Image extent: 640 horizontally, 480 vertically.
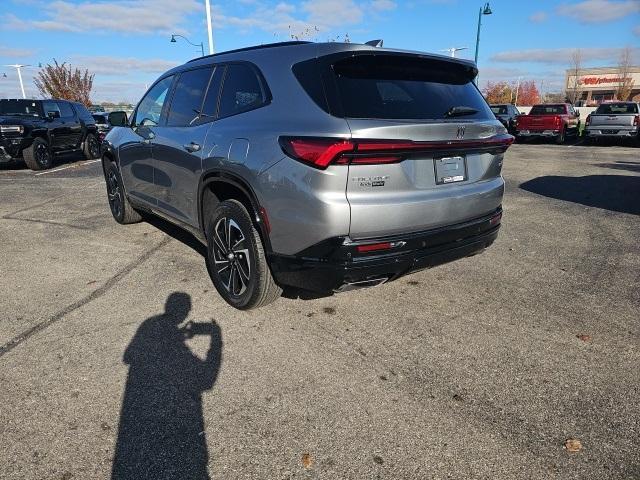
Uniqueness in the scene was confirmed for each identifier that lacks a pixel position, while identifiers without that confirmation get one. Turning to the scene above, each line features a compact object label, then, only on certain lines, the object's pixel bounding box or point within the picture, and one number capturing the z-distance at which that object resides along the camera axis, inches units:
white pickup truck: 697.6
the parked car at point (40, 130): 459.2
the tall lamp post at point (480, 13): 911.7
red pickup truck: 762.8
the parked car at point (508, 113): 870.0
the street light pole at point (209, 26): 790.8
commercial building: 2659.9
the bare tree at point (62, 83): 1772.9
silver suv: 101.9
